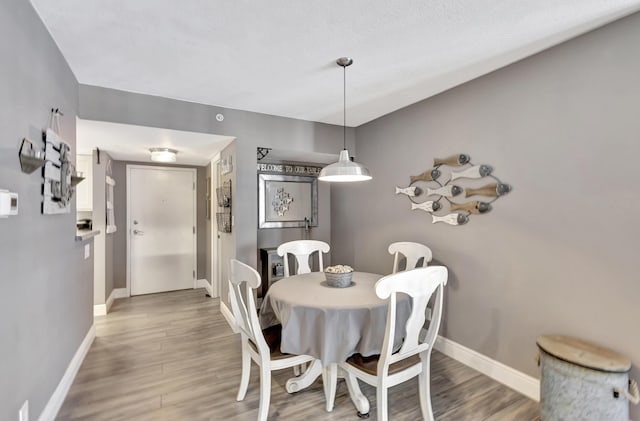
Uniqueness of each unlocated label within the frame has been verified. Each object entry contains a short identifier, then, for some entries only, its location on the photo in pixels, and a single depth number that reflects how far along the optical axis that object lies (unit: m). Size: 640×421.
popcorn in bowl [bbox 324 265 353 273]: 2.35
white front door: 4.68
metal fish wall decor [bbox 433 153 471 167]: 2.62
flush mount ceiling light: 3.79
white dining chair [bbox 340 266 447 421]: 1.63
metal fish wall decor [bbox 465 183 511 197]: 2.34
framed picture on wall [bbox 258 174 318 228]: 4.04
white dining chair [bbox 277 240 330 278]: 3.07
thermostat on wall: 1.14
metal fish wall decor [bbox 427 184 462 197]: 2.69
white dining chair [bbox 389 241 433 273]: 2.84
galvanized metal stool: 1.64
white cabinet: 3.81
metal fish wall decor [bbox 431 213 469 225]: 2.64
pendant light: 2.28
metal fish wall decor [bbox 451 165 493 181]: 2.46
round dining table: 1.83
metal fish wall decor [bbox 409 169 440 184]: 2.90
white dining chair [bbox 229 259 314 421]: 1.83
